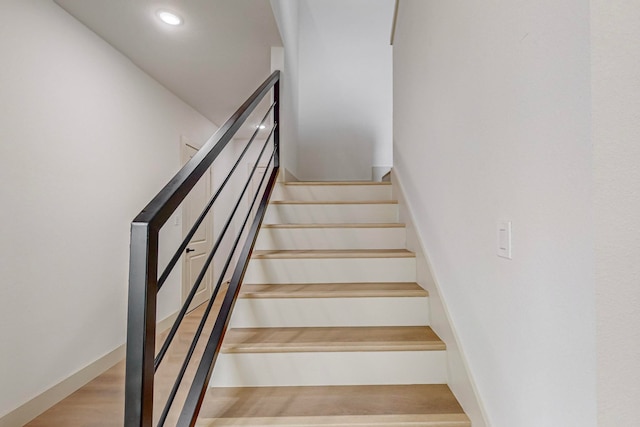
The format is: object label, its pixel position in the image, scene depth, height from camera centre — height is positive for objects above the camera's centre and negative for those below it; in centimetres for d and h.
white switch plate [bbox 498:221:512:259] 94 -5
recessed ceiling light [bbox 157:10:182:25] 216 +126
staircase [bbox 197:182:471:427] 127 -52
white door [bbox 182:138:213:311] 395 -25
